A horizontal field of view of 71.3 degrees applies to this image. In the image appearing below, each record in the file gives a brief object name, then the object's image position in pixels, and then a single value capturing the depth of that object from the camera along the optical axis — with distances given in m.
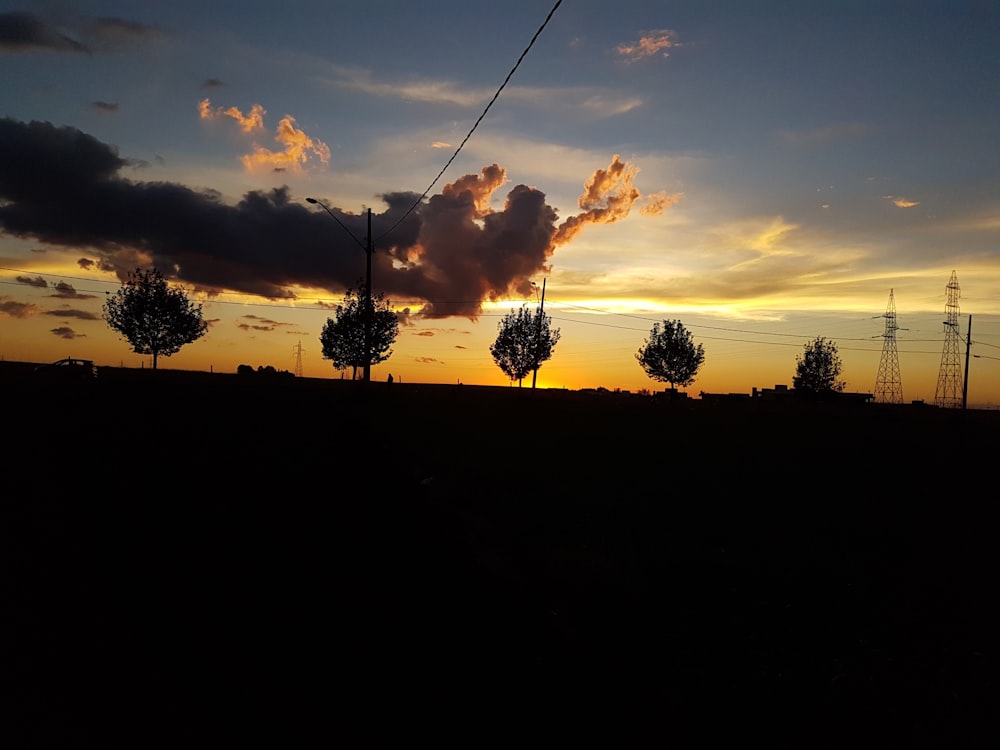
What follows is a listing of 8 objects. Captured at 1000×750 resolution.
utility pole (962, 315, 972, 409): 63.94
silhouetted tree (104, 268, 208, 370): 78.72
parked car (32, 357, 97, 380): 38.25
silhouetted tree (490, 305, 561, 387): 97.12
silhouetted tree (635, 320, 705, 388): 112.12
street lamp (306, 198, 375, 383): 36.12
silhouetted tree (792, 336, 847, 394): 123.00
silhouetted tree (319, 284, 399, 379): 86.62
